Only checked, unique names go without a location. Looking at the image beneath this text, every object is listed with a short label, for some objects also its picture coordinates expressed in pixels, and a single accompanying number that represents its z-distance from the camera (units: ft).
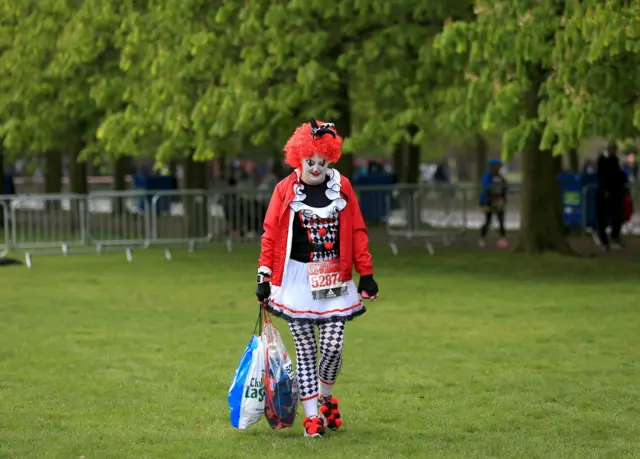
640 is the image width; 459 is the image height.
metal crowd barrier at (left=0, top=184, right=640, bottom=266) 75.25
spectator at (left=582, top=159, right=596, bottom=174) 220.96
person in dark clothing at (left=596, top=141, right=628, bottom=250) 79.36
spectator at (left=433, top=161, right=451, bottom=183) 198.02
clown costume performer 27.09
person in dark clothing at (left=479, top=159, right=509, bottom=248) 83.97
